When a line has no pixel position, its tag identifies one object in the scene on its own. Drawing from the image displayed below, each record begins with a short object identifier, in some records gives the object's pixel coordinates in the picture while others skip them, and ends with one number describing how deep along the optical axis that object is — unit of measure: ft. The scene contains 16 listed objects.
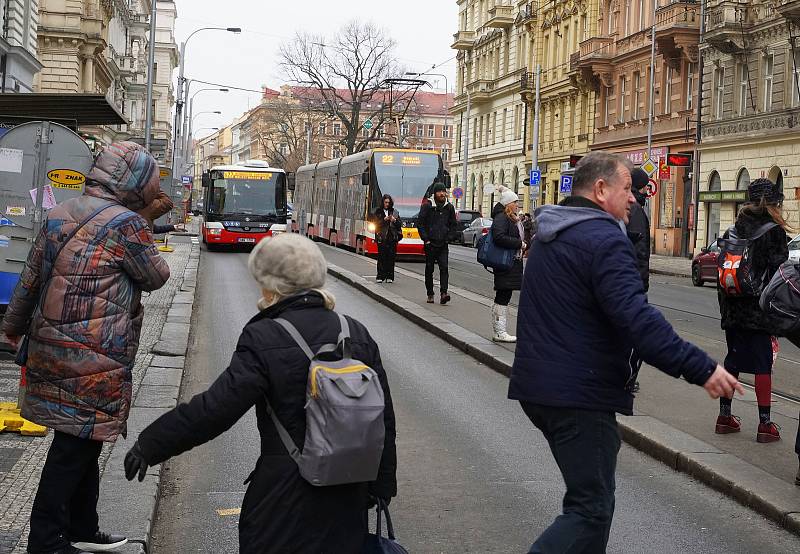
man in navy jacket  14.16
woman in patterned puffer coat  16.01
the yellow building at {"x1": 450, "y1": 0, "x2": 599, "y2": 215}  201.98
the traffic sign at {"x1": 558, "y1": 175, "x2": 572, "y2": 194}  138.50
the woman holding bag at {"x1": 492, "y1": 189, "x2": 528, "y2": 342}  43.60
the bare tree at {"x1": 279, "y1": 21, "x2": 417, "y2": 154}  250.16
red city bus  129.18
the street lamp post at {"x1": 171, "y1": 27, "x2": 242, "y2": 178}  185.37
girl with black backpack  25.73
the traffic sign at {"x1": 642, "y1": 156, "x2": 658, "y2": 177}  114.64
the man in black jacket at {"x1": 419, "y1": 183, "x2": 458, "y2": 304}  61.11
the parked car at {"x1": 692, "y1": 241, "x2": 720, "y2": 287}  98.37
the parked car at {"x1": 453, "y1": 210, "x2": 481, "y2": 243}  187.32
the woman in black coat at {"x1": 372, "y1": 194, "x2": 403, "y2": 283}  74.74
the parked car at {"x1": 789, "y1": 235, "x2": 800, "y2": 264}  85.58
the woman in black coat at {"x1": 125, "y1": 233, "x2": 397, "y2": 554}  11.94
